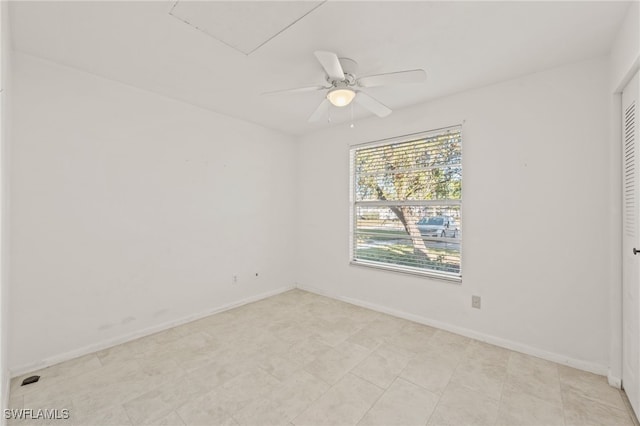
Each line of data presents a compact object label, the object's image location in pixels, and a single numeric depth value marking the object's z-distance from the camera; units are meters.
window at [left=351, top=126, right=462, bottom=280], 3.03
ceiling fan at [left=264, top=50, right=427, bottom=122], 1.88
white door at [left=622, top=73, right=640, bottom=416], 1.75
